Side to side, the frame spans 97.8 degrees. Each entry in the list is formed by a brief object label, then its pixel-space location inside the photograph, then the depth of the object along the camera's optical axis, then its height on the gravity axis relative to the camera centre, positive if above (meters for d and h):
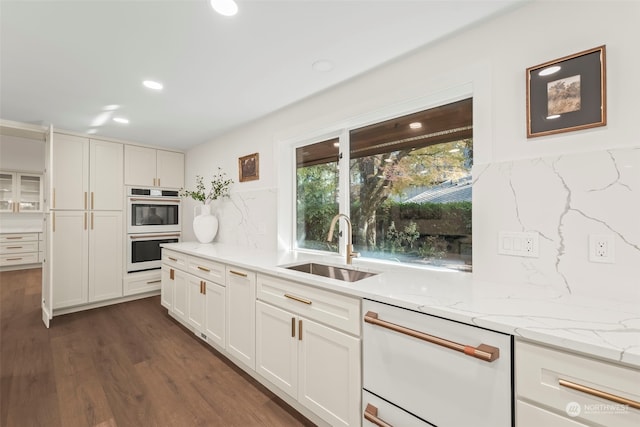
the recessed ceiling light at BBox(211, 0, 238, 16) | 1.32 +1.00
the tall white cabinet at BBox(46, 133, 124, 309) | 3.28 -0.07
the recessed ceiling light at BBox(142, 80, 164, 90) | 2.12 +1.00
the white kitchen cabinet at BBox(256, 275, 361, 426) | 1.38 -0.75
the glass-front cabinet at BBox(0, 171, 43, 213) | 5.89 +0.48
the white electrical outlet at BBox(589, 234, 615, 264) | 1.12 -0.14
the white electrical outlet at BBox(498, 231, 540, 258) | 1.30 -0.14
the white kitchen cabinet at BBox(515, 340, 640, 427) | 0.72 -0.49
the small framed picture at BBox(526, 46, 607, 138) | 1.15 +0.52
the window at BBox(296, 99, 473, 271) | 1.75 +0.20
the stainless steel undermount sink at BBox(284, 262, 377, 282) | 1.88 -0.41
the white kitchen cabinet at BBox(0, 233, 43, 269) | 5.74 -0.75
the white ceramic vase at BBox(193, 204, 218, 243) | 3.43 -0.15
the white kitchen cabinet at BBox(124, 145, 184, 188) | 3.78 +0.67
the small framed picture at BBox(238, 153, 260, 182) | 2.97 +0.52
